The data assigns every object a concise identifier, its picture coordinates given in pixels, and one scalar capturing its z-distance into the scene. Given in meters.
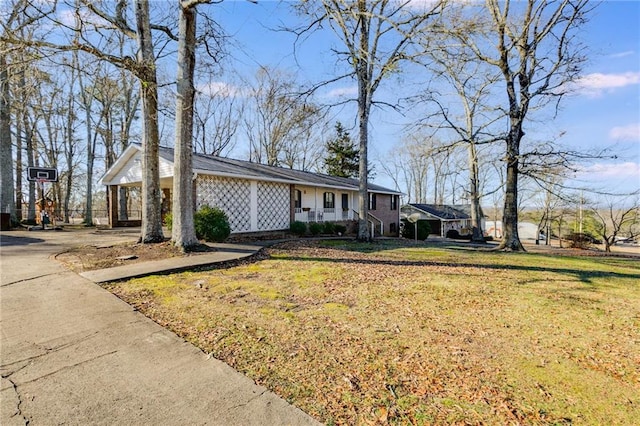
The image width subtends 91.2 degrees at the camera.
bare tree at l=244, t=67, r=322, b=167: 29.15
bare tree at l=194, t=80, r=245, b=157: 29.35
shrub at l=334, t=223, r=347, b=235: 18.65
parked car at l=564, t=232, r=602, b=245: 20.40
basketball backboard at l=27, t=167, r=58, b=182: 16.48
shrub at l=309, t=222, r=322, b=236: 16.70
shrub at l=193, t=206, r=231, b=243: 9.94
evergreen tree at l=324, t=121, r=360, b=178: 31.72
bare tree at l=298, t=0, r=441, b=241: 11.94
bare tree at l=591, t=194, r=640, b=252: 16.79
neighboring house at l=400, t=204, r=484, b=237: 35.47
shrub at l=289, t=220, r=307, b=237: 15.83
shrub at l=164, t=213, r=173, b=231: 10.60
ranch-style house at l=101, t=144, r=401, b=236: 13.03
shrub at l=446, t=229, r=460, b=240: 32.28
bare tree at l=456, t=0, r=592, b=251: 11.02
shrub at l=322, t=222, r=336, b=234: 17.52
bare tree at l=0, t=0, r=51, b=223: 7.58
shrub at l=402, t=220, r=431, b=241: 22.47
